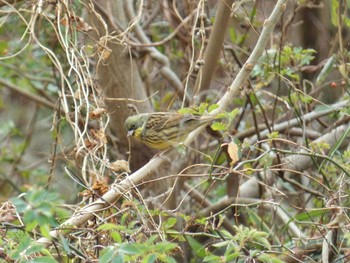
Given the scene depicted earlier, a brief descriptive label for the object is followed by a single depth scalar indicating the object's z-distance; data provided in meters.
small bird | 7.84
